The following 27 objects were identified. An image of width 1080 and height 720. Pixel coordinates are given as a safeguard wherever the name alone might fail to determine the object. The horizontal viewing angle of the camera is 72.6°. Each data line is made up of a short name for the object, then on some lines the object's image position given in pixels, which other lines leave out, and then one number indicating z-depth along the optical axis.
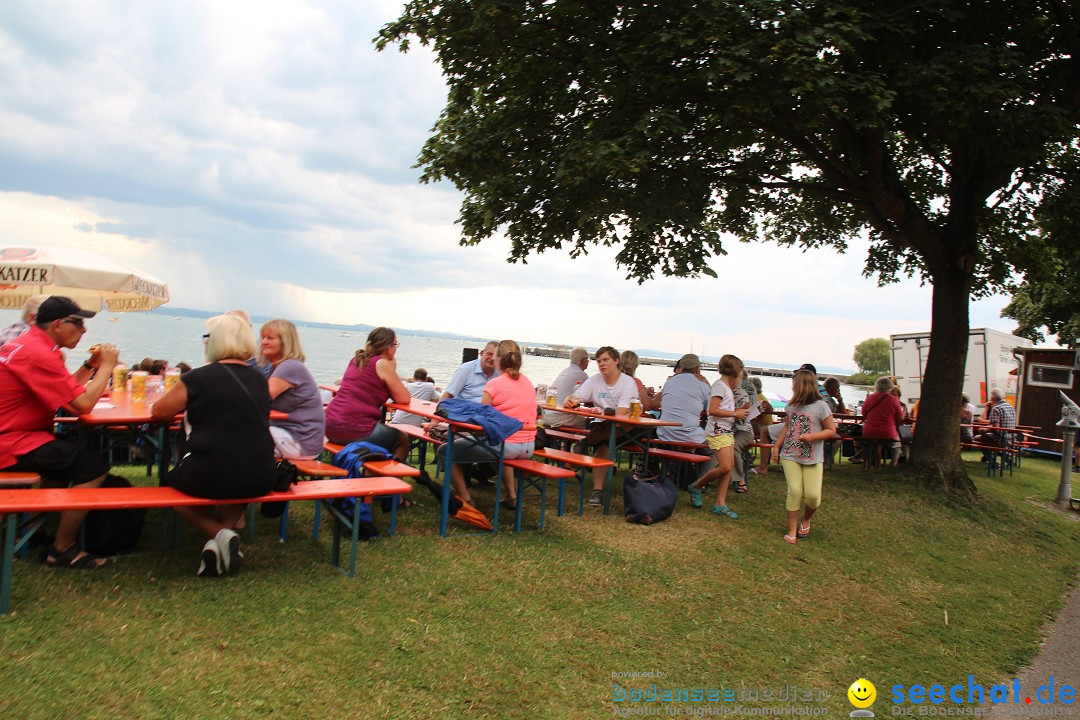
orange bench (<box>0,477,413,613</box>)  3.29
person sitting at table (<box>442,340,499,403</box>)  6.91
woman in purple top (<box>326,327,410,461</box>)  5.94
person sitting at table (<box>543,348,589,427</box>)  8.34
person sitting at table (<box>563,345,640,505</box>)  7.47
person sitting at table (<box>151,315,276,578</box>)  3.79
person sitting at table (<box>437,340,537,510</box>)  5.92
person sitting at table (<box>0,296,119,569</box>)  3.82
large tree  7.13
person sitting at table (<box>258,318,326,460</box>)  4.92
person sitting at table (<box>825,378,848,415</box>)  12.16
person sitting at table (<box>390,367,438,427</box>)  9.04
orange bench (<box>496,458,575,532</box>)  5.60
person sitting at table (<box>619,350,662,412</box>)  8.49
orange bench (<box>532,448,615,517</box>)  6.37
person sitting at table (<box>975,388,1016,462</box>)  13.69
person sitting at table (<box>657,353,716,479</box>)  7.48
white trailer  20.02
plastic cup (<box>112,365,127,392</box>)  5.65
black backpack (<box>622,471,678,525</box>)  6.53
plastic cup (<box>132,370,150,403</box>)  5.11
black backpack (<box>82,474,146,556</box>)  4.16
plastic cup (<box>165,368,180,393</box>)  5.27
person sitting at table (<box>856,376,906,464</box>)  11.19
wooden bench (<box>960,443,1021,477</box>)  12.56
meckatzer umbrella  7.45
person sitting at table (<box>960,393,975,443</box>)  13.74
